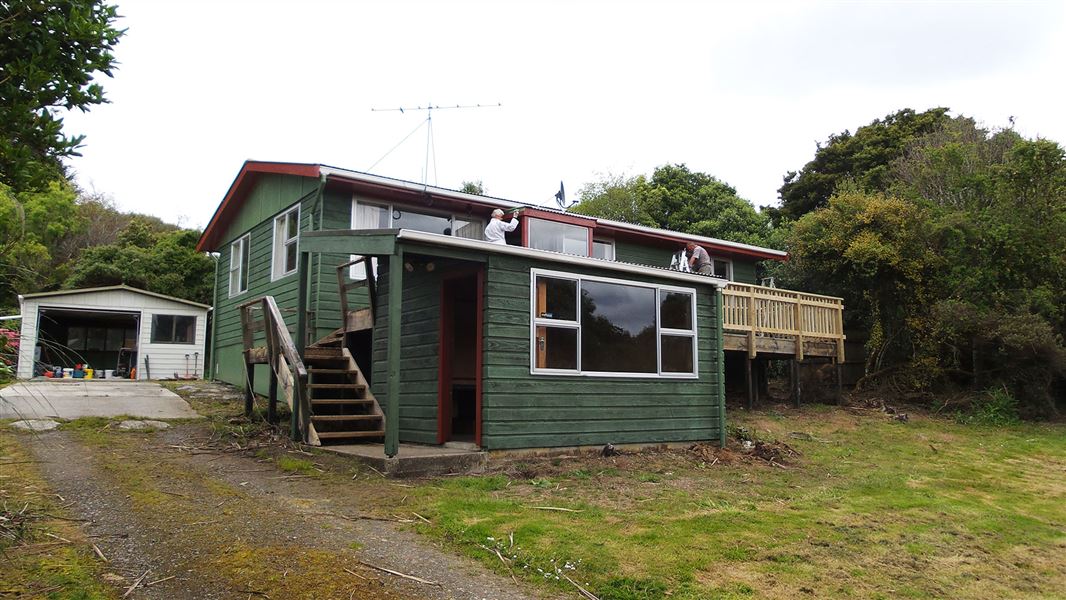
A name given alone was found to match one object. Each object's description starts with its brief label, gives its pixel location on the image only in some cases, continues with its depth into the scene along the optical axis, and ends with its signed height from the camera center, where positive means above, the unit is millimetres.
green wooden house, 7750 +359
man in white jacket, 9352 +1853
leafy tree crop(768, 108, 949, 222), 26358 +8589
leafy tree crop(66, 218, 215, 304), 24766 +3435
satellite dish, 13656 +3359
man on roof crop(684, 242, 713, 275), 11805 +1856
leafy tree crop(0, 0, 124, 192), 3047 +1321
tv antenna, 14238 +4946
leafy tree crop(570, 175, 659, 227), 30489 +8079
